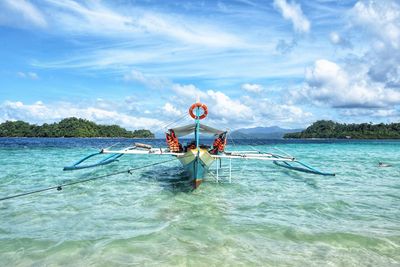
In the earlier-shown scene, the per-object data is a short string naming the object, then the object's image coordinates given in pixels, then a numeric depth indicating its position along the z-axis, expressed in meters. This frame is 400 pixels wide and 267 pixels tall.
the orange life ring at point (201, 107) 11.66
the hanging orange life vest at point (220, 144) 13.53
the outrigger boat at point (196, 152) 9.89
